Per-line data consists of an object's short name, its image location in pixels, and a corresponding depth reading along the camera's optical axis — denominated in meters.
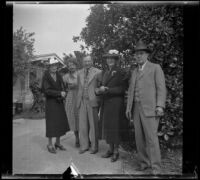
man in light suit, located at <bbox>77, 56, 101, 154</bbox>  3.93
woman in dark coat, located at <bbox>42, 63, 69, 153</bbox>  3.95
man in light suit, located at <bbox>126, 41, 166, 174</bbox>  3.71
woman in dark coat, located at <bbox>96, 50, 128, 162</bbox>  3.85
